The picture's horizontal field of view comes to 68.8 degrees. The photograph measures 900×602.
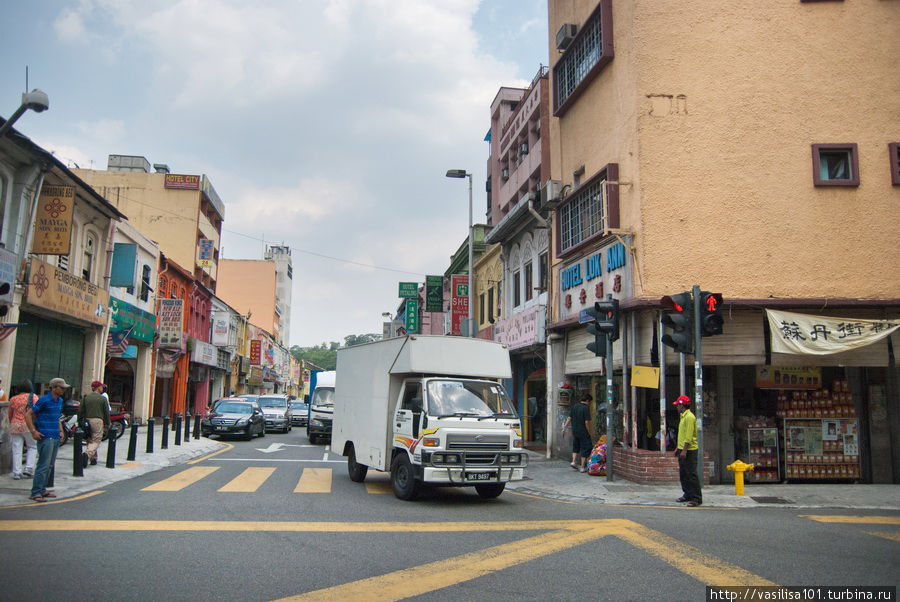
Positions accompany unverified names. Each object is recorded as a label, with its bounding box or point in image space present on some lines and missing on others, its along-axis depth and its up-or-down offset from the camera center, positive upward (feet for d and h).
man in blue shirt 32.32 -2.32
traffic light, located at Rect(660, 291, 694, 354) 38.75 +4.21
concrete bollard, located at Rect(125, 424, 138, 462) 49.55 -4.64
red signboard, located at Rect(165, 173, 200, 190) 126.00 +38.82
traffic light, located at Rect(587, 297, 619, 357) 43.27 +4.62
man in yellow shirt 35.22 -3.43
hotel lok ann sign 48.78 +9.36
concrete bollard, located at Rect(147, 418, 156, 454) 54.19 -3.97
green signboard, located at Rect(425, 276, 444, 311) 126.62 +18.52
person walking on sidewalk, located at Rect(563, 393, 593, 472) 50.24 -2.81
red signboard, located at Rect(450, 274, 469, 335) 101.40 +14.03
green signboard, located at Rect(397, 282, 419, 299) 139.44 +20.89
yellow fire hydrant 37.94 -4.41
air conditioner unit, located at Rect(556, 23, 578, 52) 61.11 +33.16
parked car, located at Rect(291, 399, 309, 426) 122.31 -4.90
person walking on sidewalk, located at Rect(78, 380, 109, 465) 47.21 -1.94
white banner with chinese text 42.86 +4.12
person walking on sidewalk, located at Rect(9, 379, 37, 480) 37.83 -2.19
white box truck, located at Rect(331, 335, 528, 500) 34.04 -1.47
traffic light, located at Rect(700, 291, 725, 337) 38.96 +4.65
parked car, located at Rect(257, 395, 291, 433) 99.60 -3.66
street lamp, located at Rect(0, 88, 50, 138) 35.55 +15.14
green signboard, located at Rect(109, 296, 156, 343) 81.15 +8.63
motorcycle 52.49 -2.91
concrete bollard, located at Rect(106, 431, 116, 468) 45.53 -4.74
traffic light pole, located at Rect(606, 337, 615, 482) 44.21 -1.57
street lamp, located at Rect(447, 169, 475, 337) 80.64 +26.88
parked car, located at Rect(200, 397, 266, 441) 79.00 -4.03
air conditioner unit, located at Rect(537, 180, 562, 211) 62.23 +18.64
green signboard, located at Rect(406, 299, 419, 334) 143.54 +16.26
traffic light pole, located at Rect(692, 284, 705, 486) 38.70 +1.22
